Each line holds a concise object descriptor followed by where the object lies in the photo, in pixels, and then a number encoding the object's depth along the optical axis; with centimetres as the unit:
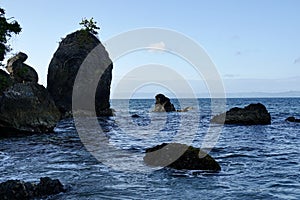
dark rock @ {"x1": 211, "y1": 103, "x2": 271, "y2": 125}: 3991
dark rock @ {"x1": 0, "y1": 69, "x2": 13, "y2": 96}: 3094
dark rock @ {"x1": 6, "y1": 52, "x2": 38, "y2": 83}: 5044
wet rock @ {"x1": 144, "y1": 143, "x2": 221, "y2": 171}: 1448
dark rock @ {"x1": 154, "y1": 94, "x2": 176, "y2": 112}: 8010
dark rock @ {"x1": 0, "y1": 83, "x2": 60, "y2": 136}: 2486
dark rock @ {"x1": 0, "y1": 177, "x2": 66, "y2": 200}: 975
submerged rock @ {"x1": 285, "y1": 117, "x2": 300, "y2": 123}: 4382
